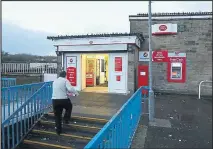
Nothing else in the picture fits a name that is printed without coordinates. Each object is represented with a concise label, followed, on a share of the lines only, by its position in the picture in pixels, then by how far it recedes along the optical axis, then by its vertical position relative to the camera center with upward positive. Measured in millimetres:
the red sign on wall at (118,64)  13195 +461
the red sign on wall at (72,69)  13984 +205
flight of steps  6328 -1692
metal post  7973 -824
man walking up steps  6383 -588
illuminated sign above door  15234 +2751
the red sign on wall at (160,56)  15492 +1060
